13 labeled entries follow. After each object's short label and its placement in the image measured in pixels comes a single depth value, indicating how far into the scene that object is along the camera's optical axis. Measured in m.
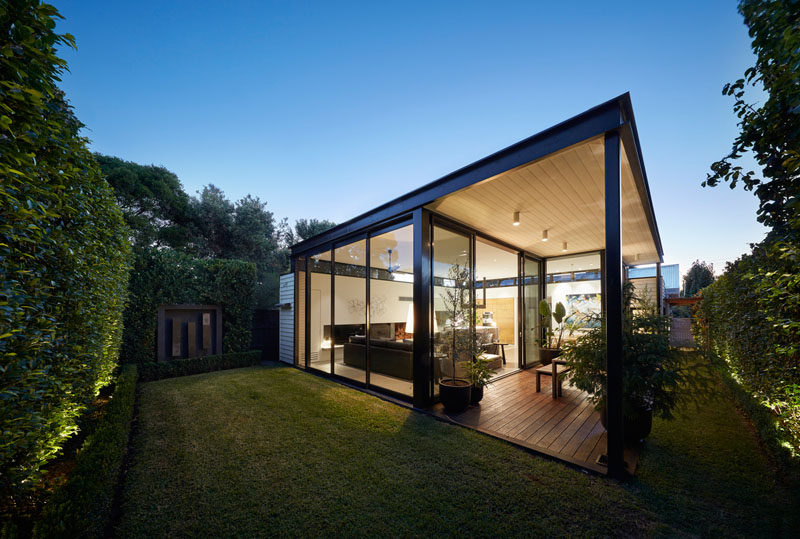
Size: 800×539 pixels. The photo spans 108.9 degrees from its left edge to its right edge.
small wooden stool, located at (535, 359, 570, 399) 4.71
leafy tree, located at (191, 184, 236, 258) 13.26
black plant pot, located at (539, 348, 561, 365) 7.01
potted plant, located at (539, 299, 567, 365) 7.05
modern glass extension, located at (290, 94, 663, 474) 2.84
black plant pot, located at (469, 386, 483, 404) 4.34
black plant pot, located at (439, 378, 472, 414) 3.97
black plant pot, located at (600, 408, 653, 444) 3.04
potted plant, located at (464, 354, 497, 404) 4.31
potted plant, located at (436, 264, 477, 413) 4.44
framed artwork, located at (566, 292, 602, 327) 7.63
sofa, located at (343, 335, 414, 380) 5.43
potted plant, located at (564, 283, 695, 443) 2.81
